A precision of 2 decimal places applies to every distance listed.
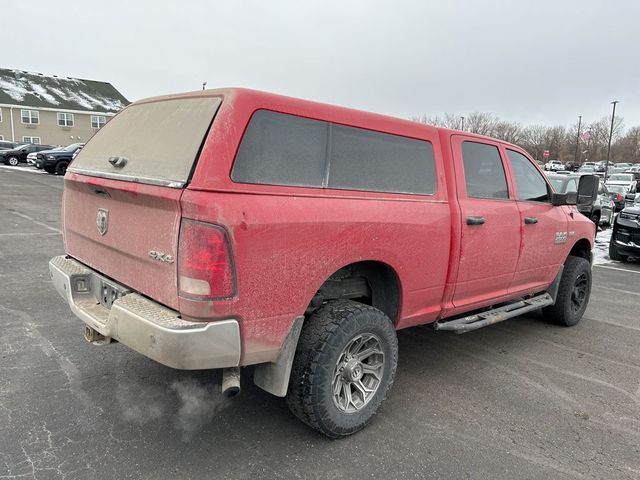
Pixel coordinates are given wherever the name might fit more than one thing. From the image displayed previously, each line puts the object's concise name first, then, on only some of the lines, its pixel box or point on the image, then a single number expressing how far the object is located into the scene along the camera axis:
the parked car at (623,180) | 24.31
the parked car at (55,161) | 24.08
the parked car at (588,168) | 48.00
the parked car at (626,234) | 9.37
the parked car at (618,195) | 16.94
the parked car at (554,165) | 55.35
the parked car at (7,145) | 33.03
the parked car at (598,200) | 10.68
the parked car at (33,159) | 25.10
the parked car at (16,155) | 31.55
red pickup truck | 2.28
